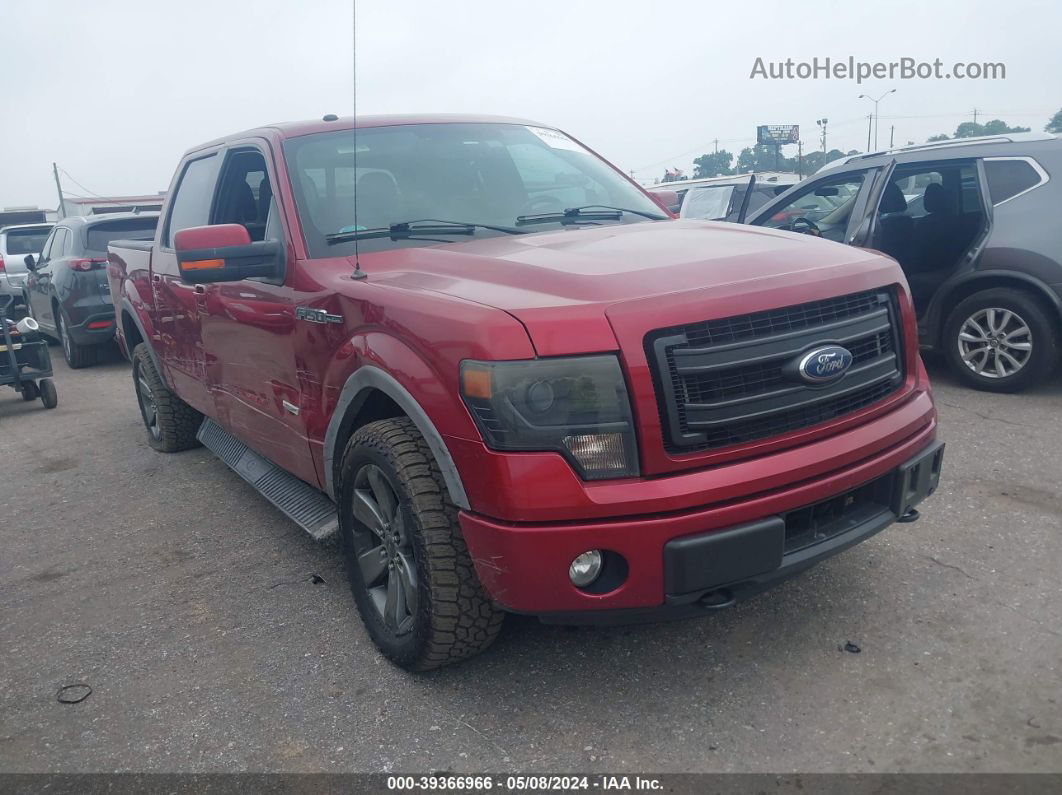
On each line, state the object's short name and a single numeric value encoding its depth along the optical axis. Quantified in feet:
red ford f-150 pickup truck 7.92
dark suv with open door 19.11
